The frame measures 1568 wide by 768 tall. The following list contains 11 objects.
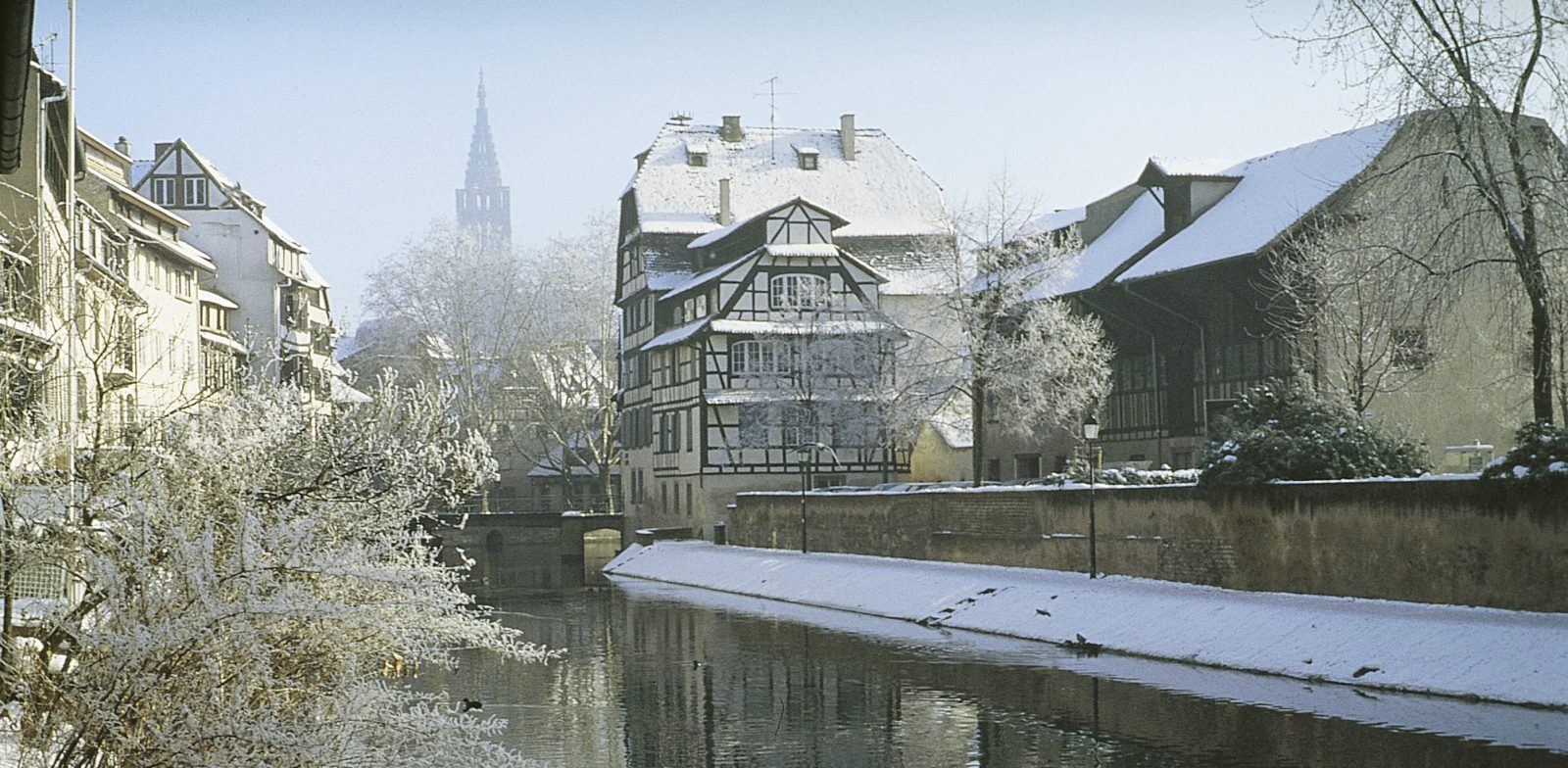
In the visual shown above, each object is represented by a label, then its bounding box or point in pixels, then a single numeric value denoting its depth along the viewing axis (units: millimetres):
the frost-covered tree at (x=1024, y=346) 51719
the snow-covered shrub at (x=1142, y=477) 40656
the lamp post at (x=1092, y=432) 36406
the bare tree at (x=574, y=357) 84188
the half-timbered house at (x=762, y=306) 62969
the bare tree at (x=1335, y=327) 39875
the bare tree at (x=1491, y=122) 26391
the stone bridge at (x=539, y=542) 70750
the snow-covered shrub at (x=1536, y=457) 25172
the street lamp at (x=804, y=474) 56178
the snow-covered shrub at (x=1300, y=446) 31906
